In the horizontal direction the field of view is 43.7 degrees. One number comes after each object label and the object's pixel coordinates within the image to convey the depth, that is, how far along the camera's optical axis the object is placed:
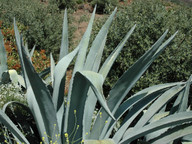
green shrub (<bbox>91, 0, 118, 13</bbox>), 11.00
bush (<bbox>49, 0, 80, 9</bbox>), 10.69
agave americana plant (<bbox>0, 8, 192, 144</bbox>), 1.55
